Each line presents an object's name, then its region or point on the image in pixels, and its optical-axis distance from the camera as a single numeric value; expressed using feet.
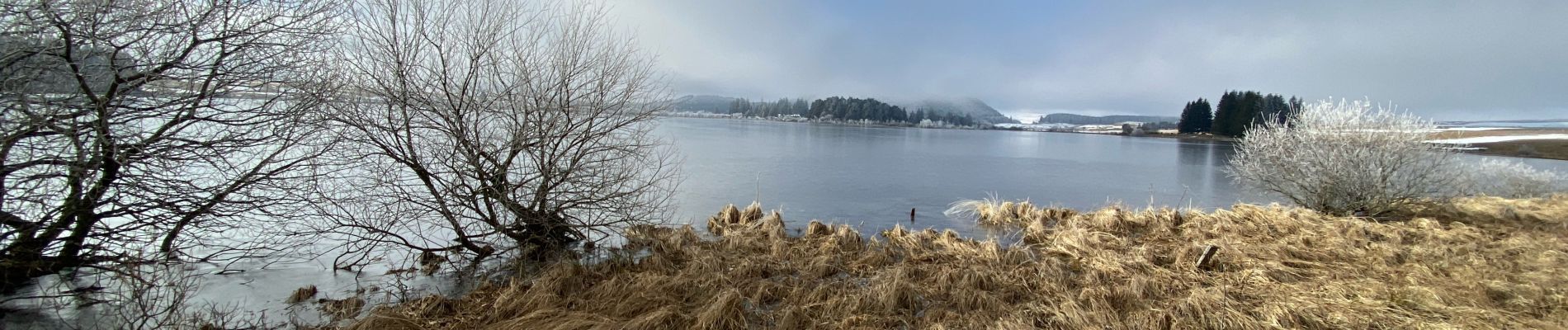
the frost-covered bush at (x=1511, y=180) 45.01
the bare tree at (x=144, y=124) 12.75
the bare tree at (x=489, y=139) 17.49
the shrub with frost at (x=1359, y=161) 31.78
